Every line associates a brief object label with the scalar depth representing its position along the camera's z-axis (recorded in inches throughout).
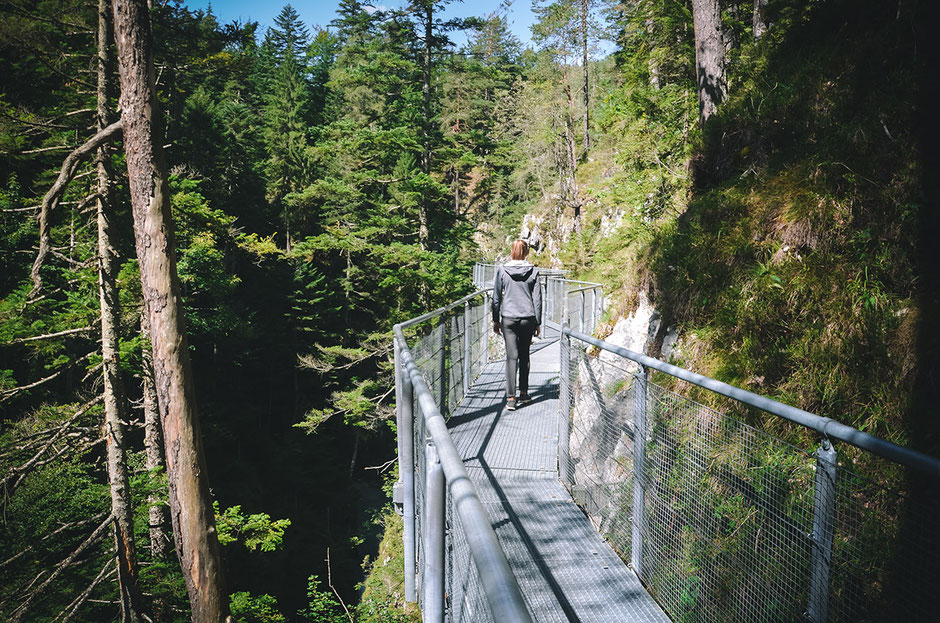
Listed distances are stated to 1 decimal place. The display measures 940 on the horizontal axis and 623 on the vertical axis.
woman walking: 236.7
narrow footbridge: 68.1
